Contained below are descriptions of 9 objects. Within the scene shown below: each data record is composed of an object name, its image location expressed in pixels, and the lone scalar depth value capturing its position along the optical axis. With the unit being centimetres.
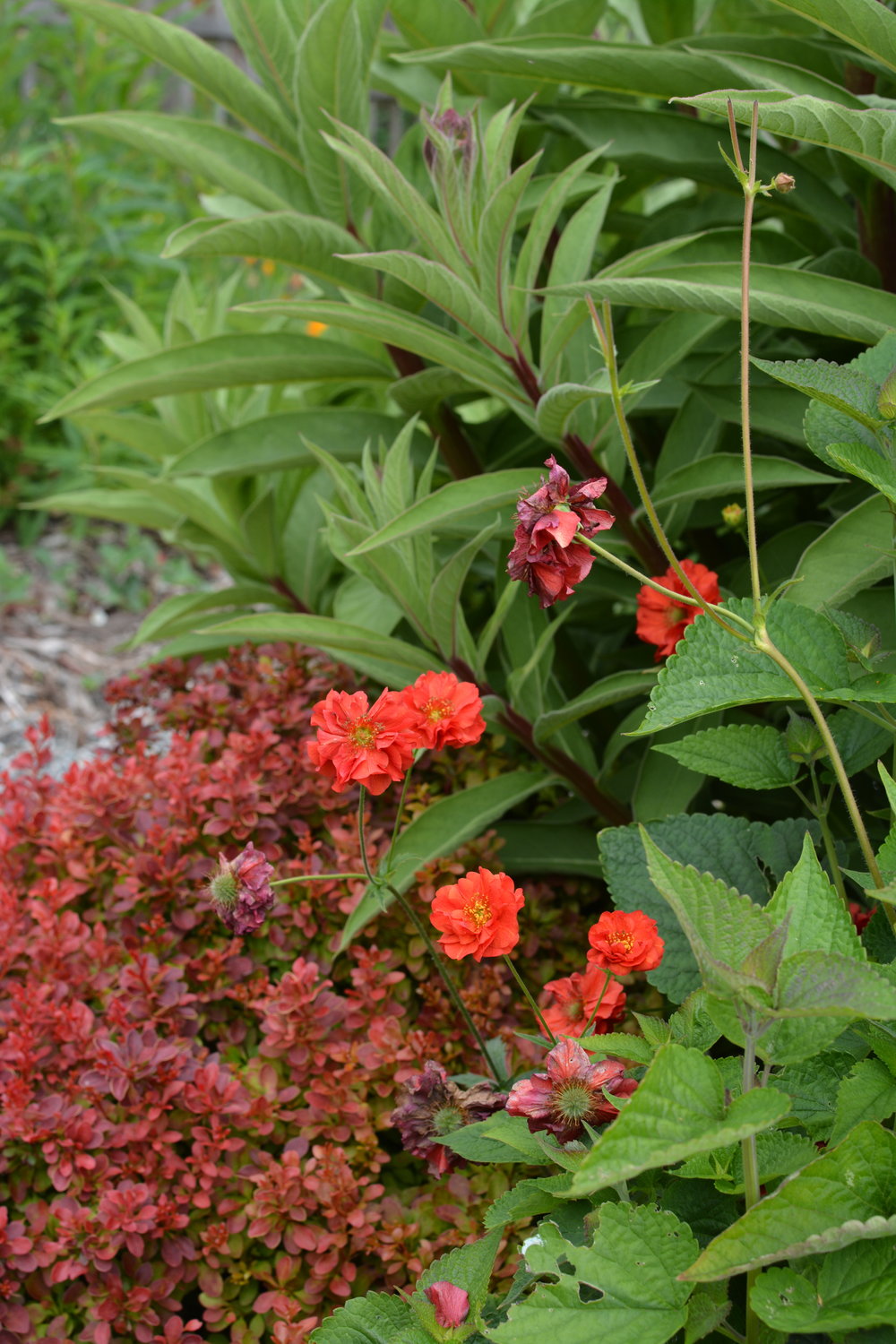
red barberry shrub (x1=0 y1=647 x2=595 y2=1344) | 125
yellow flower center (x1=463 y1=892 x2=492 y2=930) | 116
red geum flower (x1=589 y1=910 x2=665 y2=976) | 115
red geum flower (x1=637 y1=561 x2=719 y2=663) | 127
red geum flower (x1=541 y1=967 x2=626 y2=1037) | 117
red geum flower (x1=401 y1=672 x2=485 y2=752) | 118
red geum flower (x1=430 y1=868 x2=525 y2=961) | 115
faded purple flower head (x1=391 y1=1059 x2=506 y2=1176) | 117
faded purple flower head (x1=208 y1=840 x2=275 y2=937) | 117
